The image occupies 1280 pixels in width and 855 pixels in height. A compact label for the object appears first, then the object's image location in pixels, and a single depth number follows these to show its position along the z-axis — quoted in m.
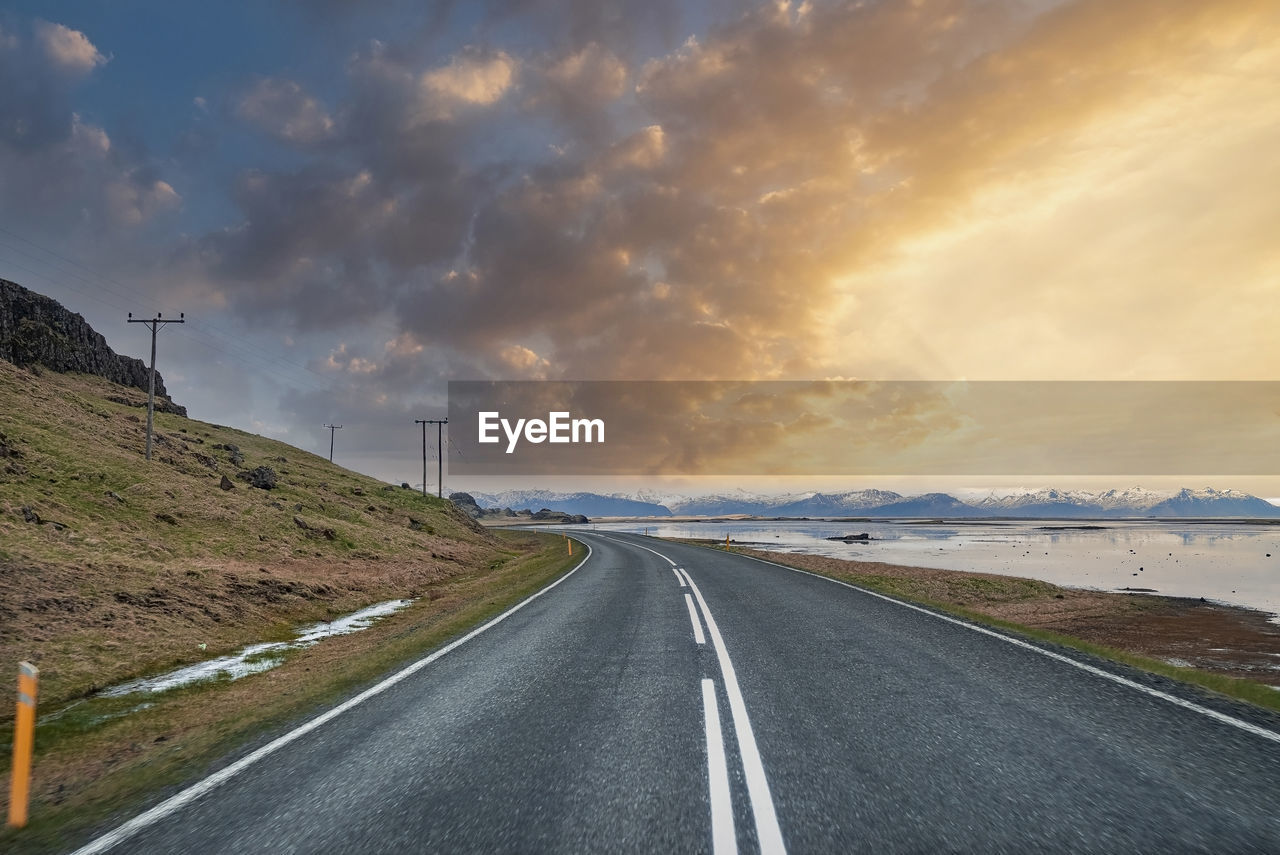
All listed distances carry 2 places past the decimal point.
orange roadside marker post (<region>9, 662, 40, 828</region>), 4.46
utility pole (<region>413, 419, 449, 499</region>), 73.81
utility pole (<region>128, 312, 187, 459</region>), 36.66
